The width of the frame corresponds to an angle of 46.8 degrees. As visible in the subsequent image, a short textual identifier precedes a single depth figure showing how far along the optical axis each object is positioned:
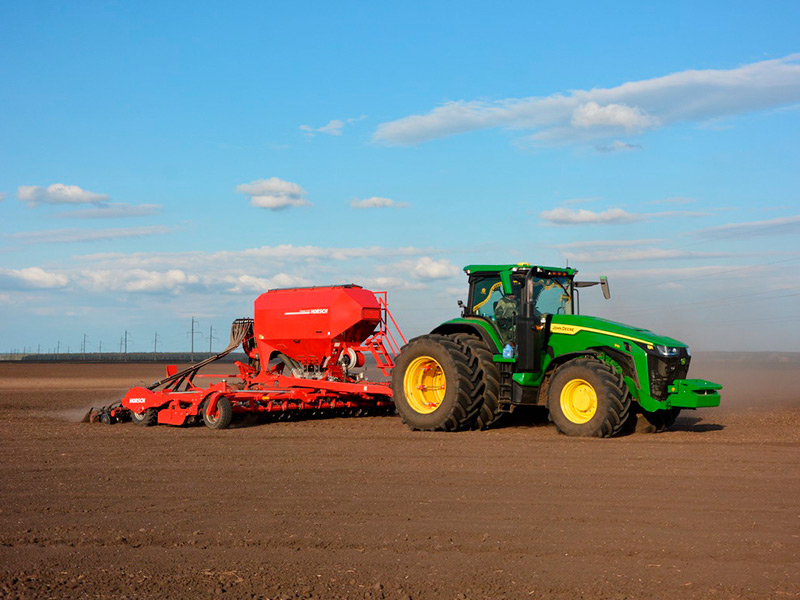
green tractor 13.82
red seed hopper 16.84
